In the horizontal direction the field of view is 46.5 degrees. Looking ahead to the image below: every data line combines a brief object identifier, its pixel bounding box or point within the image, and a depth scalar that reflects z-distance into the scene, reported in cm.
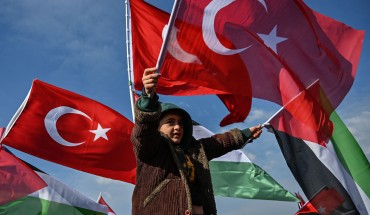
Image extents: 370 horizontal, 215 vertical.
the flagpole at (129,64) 686
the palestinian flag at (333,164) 416
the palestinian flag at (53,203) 678
